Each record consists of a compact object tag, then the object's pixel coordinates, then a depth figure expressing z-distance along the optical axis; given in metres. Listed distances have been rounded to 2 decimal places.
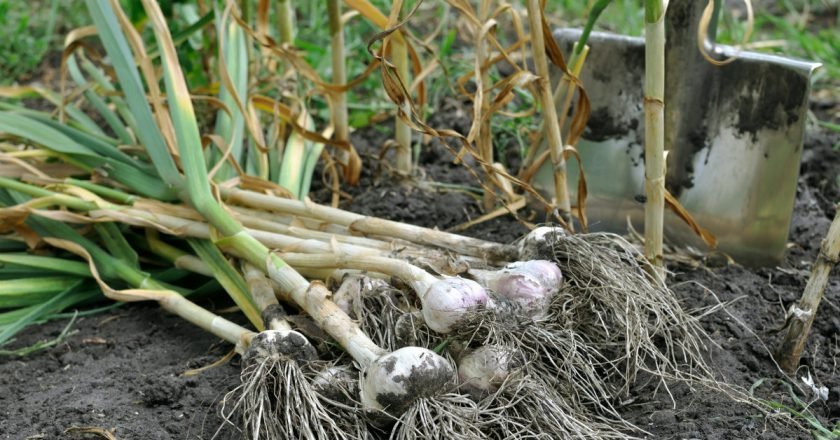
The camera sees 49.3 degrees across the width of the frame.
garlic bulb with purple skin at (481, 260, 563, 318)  1.38
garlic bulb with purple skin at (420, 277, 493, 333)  1.30
